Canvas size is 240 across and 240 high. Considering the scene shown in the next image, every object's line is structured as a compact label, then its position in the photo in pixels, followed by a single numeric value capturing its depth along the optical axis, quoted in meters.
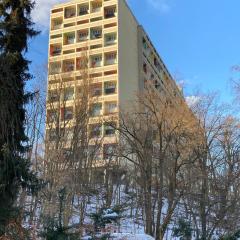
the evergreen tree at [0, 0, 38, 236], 15.98
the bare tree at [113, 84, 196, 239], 30.53
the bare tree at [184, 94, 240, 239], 31.19
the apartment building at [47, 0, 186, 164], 65.81
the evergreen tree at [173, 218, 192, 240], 26.68
